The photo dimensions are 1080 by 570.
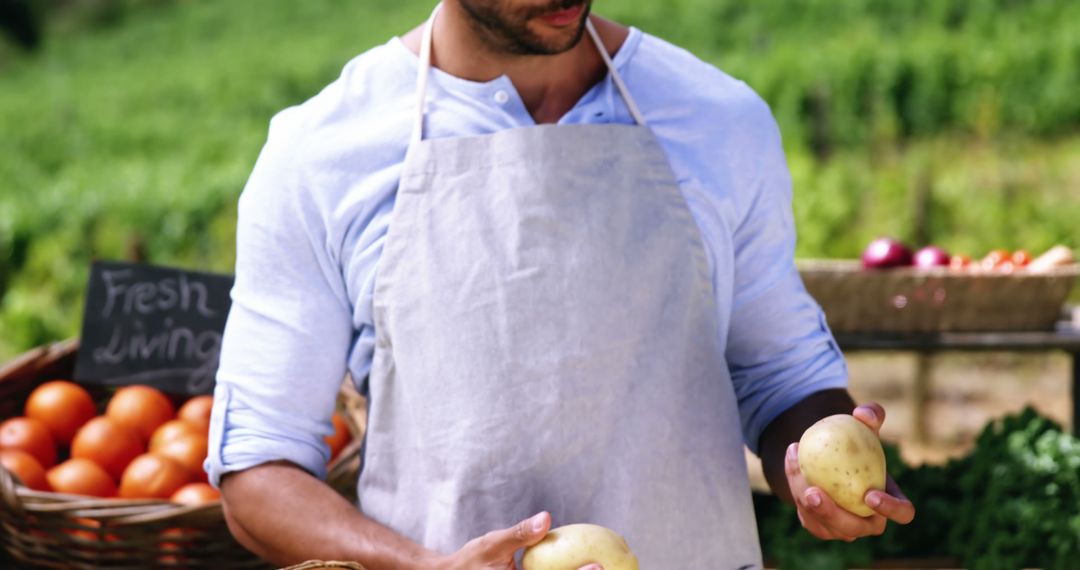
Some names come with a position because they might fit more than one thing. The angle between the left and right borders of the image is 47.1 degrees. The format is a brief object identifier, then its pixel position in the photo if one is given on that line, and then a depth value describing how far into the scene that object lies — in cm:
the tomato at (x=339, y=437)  257
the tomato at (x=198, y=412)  256
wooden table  320
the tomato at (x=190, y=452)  239
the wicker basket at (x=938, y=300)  324
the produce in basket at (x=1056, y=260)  343
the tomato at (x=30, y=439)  249
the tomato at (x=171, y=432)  250
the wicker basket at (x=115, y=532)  210
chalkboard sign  265
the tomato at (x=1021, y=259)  351
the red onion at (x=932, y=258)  348
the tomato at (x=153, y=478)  231
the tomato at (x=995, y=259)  346
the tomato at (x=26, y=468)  233
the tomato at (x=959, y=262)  349
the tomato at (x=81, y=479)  236
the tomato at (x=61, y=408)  263
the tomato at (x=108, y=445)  249
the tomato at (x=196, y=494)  224
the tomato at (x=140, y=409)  258
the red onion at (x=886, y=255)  338
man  159
